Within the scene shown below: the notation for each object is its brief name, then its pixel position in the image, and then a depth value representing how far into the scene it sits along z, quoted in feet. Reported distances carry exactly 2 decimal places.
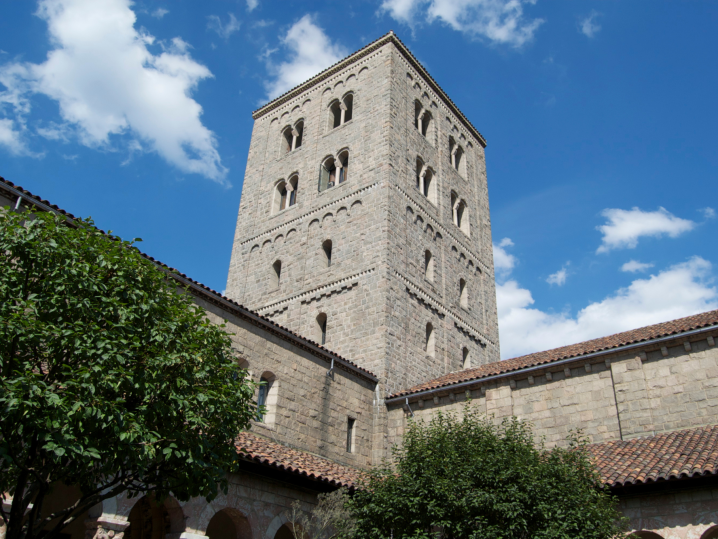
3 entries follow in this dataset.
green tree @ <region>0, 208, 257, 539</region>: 24.50
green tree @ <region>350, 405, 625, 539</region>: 36.29
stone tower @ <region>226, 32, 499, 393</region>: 75.46
